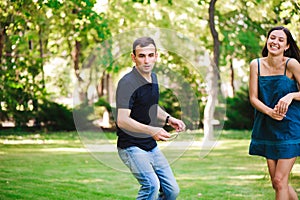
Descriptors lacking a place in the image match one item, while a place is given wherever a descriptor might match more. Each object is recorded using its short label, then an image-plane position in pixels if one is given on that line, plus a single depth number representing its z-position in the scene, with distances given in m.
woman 4.50
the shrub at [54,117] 16.31
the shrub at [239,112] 17.20
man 4.04
